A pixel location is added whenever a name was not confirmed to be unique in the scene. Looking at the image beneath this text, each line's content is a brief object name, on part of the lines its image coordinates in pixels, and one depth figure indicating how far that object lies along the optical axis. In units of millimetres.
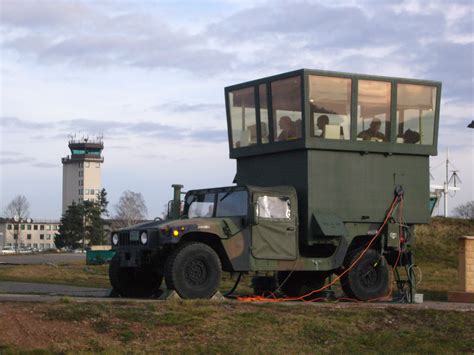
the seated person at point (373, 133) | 18234
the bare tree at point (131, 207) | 137000
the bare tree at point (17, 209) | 150875
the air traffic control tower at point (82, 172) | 173000
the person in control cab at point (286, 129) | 17875
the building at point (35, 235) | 173500
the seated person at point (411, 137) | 18766
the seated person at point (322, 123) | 17578
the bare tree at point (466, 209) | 105362
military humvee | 16344
